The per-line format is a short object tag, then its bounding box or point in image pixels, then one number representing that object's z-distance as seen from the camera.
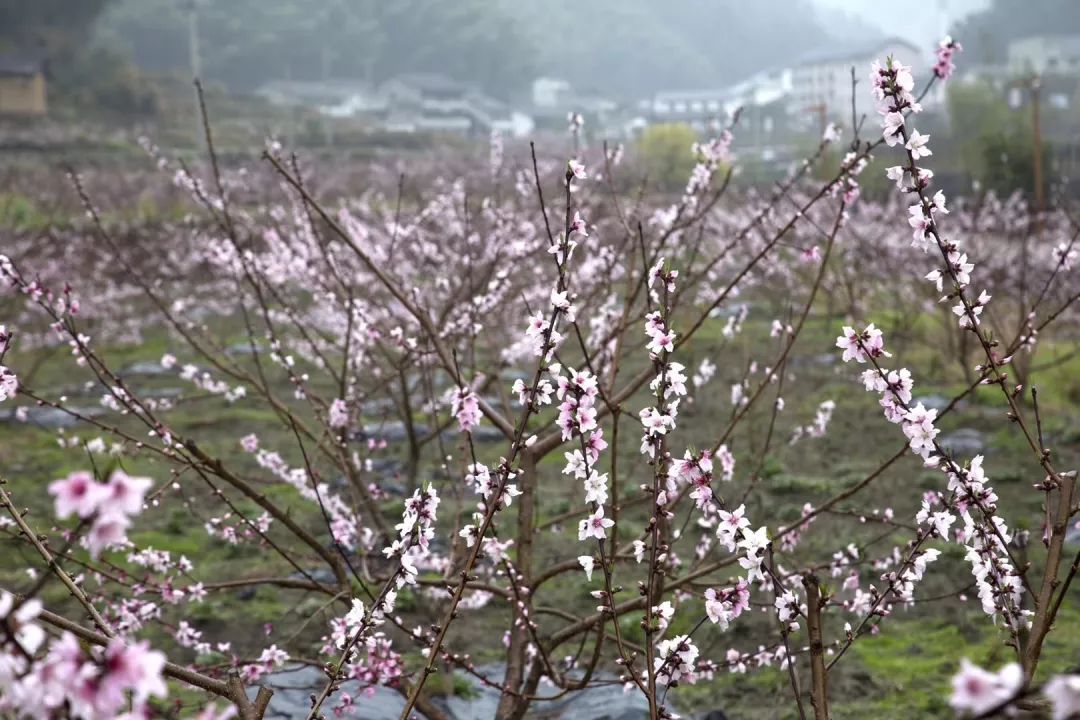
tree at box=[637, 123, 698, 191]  38.59
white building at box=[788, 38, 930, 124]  73.50
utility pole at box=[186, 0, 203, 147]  30.72
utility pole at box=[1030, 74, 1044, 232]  16.51
